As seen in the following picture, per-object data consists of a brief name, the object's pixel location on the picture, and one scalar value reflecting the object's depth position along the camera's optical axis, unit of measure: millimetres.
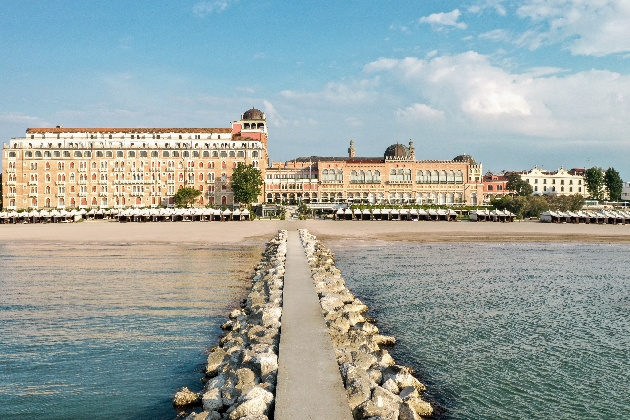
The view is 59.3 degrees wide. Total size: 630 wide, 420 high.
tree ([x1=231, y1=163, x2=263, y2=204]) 106812
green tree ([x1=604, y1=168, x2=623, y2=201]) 146750
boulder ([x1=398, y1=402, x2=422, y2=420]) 10529
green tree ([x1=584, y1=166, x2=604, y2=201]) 142250
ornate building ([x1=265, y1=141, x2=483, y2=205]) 133500
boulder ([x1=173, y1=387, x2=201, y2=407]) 11859
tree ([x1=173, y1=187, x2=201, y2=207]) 109031
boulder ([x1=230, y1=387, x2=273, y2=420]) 10117
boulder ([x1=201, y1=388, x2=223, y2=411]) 11258
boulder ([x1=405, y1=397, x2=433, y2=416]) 11285
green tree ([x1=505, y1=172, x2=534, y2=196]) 139250
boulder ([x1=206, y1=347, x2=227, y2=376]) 13672
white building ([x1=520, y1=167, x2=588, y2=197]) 166000
